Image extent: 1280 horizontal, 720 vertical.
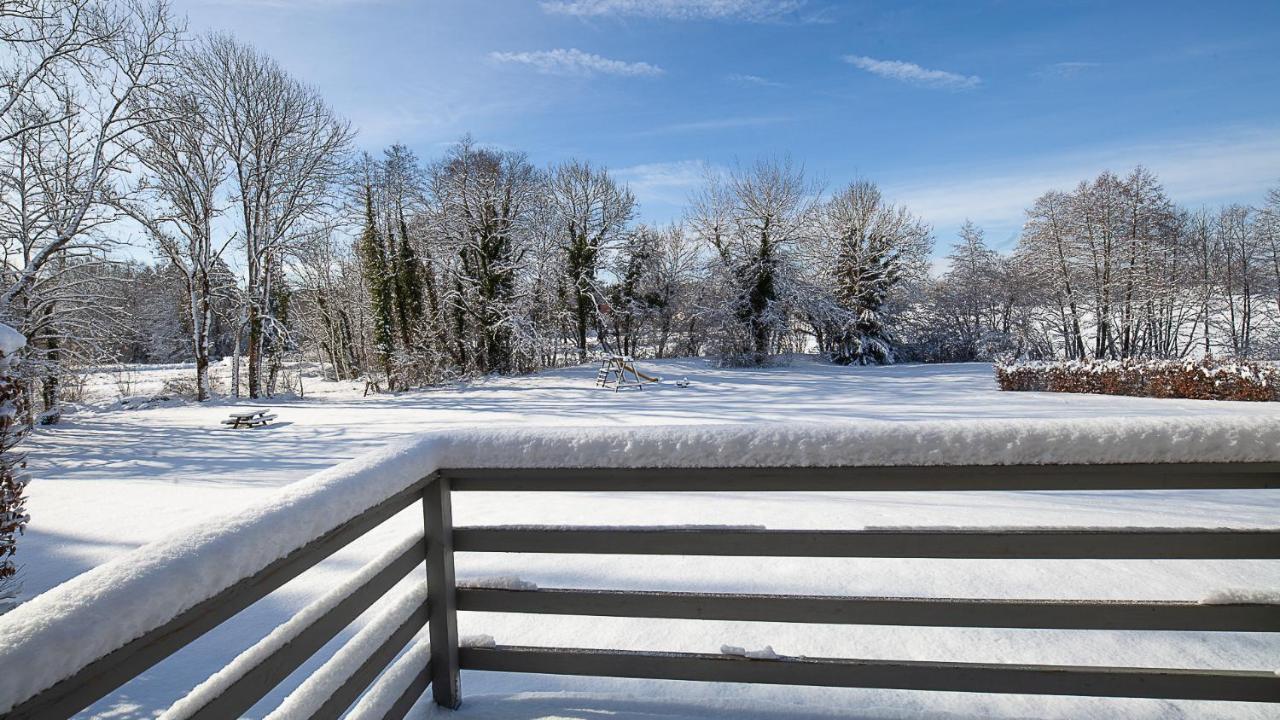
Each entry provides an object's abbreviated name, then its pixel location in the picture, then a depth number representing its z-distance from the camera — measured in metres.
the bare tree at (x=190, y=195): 15.01
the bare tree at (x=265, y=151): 16.27
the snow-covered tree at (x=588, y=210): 25.48
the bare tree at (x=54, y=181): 10.95
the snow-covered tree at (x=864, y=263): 24.30
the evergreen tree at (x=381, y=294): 19.59
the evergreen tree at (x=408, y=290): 19.95
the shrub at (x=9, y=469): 2.82
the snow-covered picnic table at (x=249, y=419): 10.98
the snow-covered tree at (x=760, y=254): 23.08
